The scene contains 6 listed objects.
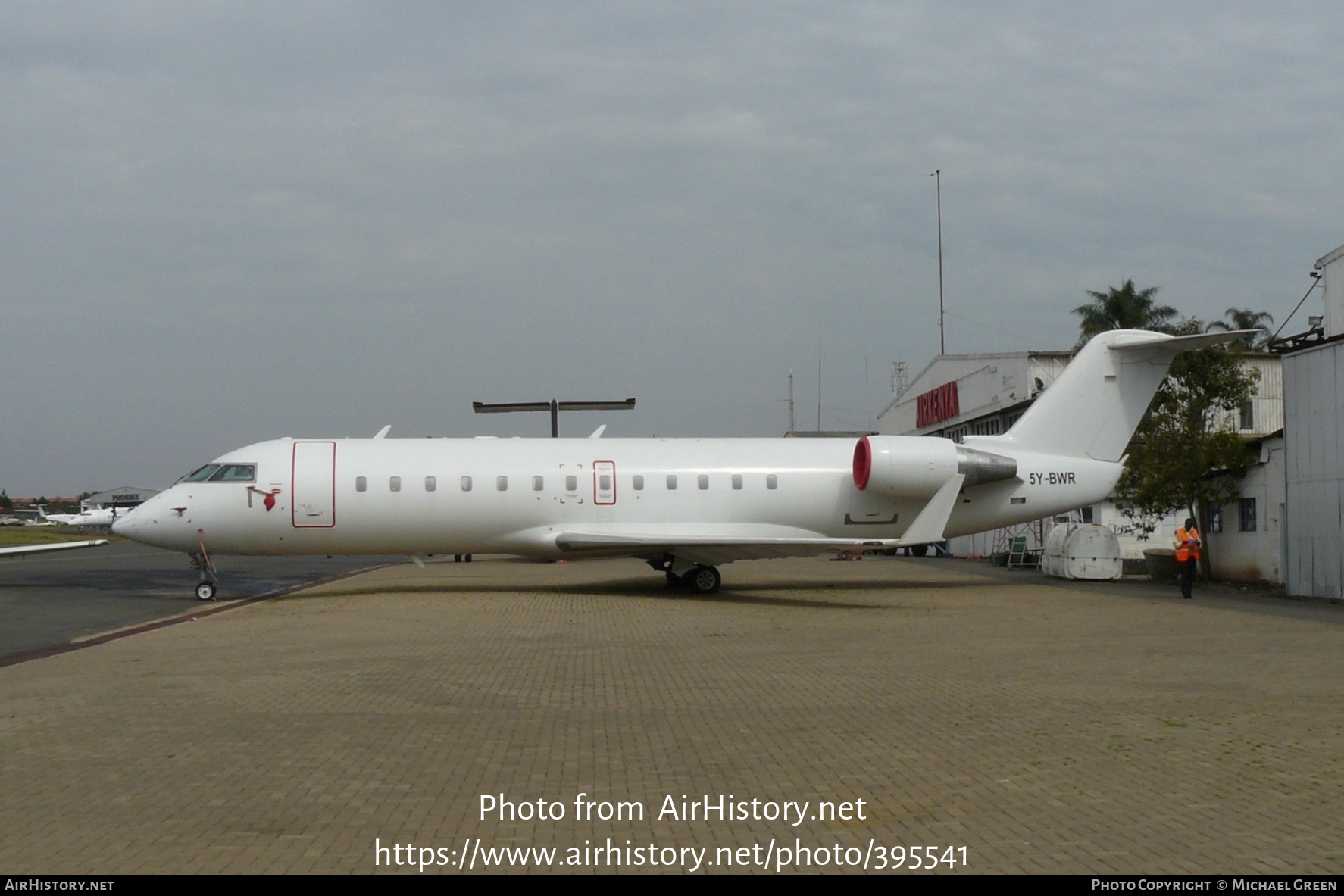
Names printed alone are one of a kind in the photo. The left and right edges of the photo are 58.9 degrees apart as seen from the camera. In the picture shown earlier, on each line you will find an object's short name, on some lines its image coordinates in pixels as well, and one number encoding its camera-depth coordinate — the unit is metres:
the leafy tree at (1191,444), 26.94
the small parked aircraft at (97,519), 56.50
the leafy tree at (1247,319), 72.06
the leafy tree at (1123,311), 60.97
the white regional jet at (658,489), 23.41
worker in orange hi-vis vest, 22.66
